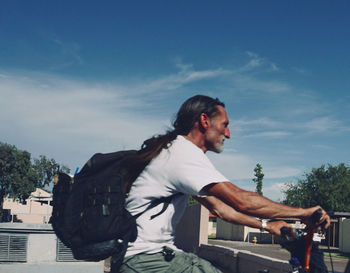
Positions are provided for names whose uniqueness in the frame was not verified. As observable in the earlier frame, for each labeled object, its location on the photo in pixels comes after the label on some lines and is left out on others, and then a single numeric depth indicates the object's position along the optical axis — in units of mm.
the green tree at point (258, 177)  77038
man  2578
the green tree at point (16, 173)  61188
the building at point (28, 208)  77625
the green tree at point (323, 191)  62938
